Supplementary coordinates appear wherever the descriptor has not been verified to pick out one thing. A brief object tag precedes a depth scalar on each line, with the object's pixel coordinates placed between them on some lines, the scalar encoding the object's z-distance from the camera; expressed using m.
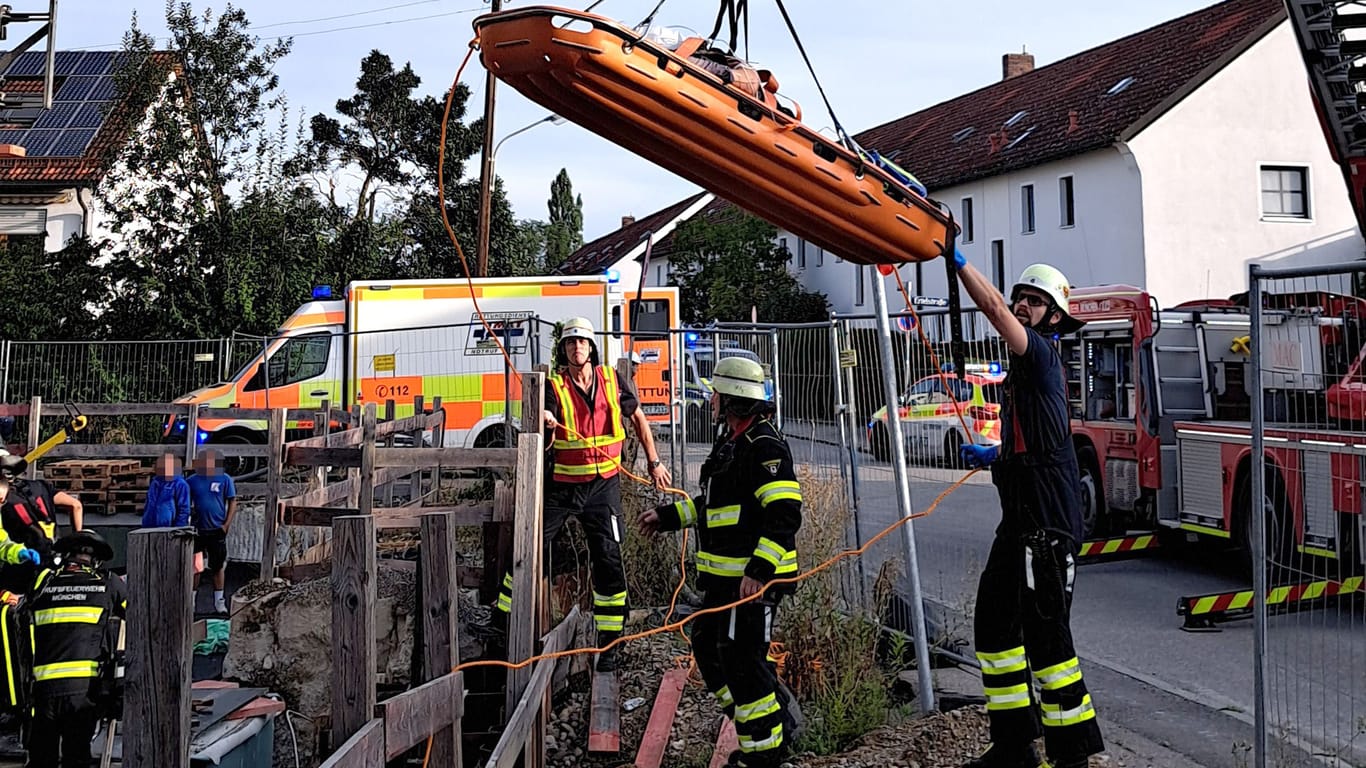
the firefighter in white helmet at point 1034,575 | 4.44
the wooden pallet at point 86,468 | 13.80
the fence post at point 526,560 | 5.09
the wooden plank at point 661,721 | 5.56
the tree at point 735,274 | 35.09
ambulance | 15.92
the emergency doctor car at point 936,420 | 7.24
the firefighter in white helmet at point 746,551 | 4.89
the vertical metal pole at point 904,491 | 5.78
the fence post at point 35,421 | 10.80
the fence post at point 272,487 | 8.53
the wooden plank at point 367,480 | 7.36
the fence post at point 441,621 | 3.96
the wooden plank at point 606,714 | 5.77
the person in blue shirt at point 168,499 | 8.91
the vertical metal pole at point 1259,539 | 4.47
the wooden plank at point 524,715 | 4.40
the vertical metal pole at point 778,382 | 7.87
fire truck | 7.16
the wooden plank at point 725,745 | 5.44
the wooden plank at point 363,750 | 2.96
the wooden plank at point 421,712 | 3.38
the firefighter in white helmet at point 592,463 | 6.54
